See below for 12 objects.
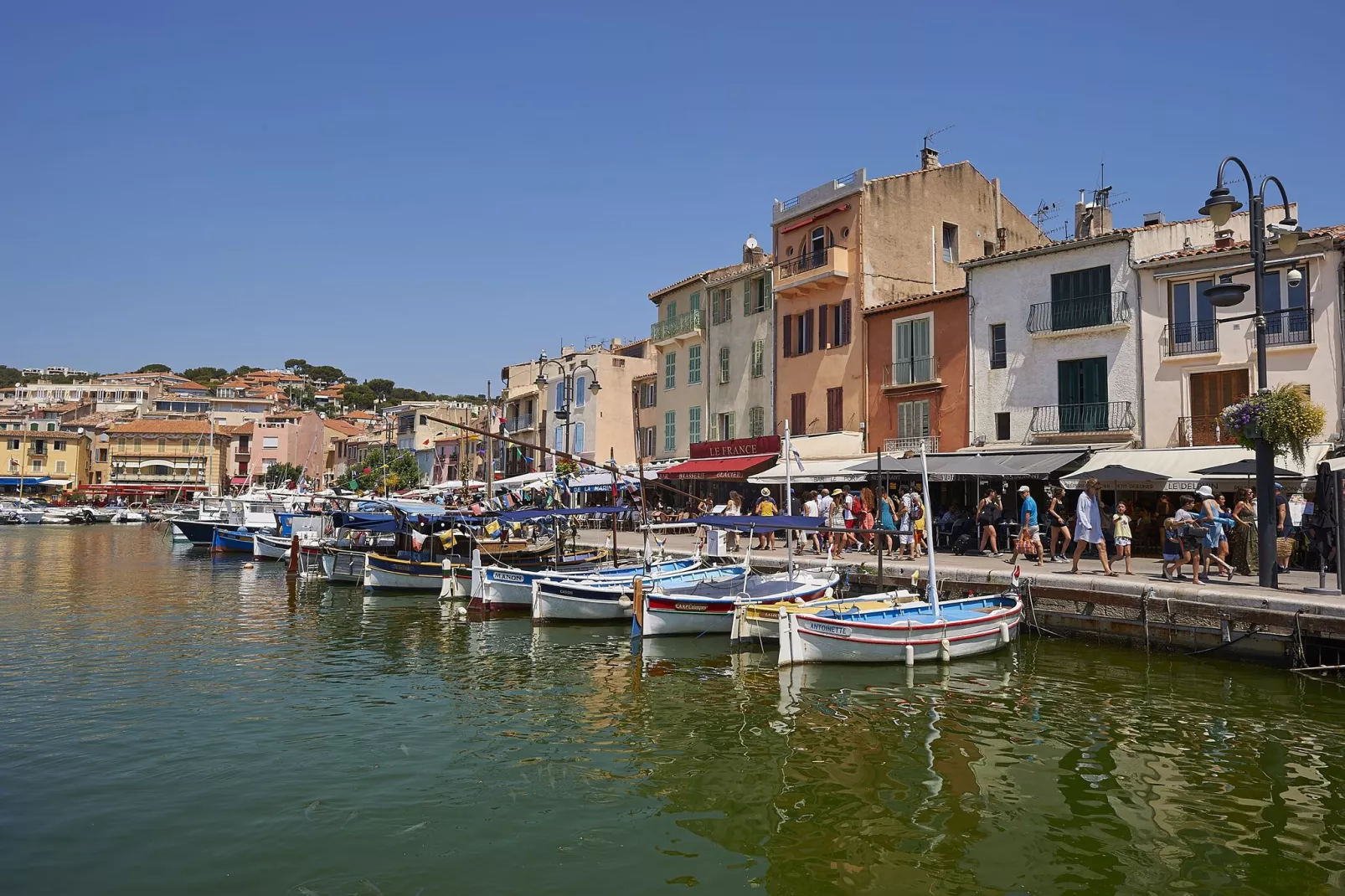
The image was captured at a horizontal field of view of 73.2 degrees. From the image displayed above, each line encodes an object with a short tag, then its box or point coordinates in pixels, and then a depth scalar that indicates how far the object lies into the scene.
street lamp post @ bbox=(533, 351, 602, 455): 54.58
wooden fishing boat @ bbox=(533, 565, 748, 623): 22.73
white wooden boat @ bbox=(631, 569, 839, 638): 20.16
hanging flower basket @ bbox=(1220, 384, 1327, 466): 15.98
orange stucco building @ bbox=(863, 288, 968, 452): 32.28
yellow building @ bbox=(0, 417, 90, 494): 100.19
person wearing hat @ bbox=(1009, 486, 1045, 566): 22.70
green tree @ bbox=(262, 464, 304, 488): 93.86
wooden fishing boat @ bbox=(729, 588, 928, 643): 19.16
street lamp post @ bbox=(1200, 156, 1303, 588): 15.05
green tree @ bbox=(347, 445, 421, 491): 73.56
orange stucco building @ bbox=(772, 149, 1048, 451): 36.53
